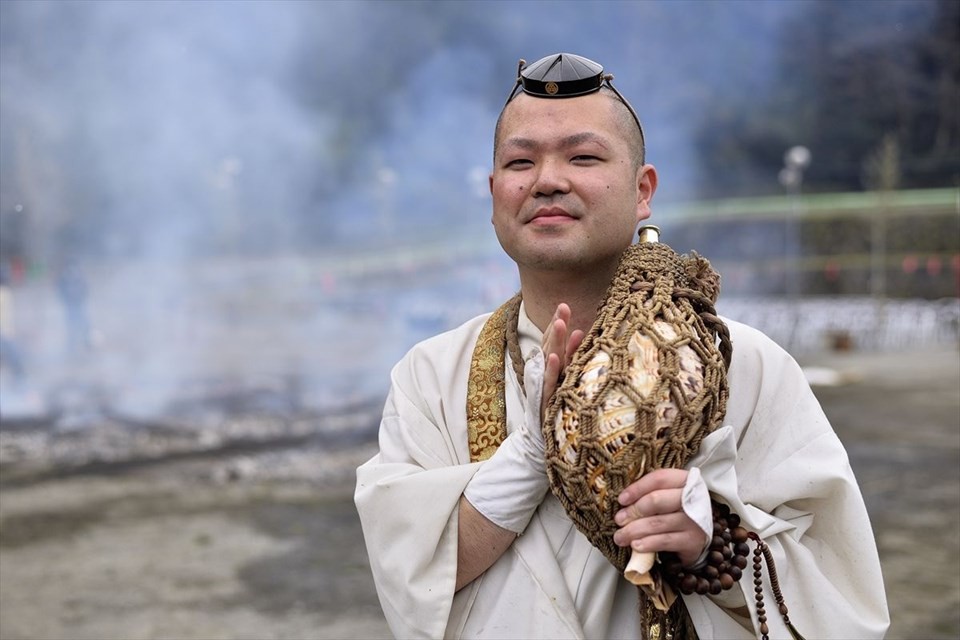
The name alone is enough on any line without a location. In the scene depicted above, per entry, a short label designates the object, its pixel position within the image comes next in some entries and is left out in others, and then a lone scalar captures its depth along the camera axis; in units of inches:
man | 60.5
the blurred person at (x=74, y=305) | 422.6
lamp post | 959.0
